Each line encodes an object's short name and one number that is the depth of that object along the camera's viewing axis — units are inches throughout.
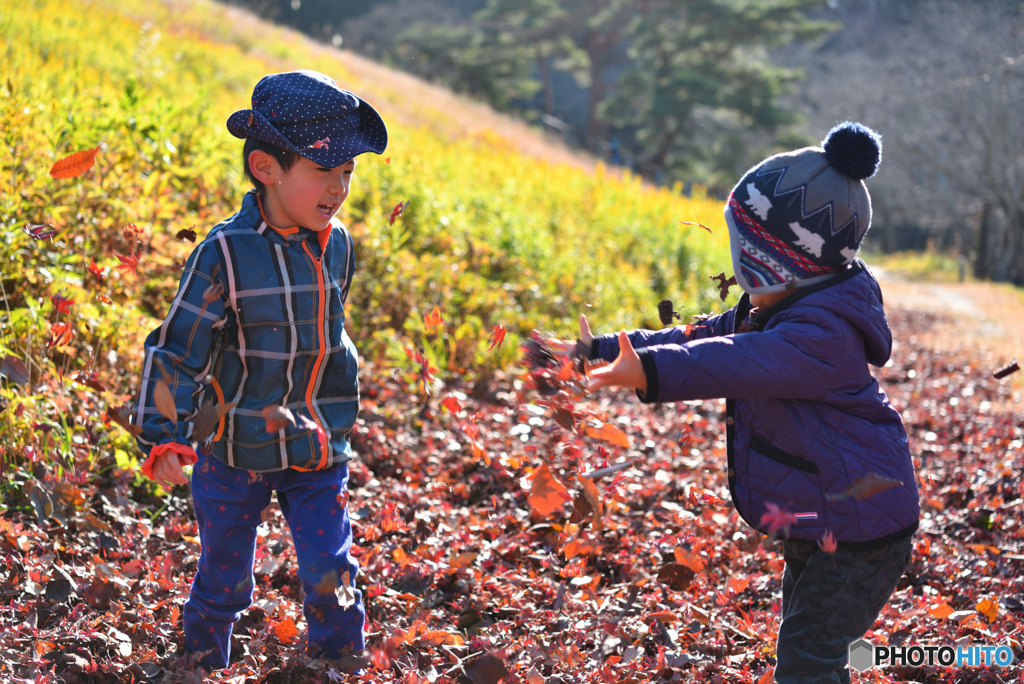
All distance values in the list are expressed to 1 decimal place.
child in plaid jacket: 77.0
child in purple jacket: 73.9
